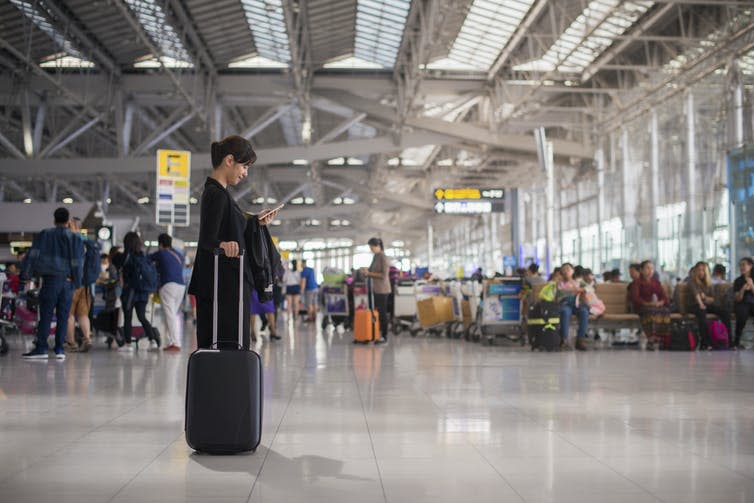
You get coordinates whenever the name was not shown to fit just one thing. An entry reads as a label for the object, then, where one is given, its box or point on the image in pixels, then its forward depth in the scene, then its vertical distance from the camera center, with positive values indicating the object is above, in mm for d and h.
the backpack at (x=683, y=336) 14688 -584
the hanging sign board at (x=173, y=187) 21234 +2376
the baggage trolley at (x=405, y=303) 20750 -119
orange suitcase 16016 -472
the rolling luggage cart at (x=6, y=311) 12602 -217
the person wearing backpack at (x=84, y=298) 12680 +8
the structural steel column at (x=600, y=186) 32188 +3557
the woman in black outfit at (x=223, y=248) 5441 +259
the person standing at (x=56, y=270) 11547 +330
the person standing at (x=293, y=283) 26859 +399
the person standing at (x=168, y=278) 13703 +277
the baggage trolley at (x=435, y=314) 19156 -322
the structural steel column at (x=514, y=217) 25406 +2054
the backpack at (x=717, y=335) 14930 -580
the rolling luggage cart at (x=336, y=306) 21906 -184
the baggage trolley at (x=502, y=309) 15930 -194
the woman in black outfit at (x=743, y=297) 15234 -17
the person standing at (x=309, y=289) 27906 +251
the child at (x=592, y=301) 15180 -67
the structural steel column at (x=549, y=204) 19531 +1855
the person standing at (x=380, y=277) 15719 +321
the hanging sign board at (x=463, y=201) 25125 +2415
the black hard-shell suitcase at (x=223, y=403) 5109 -537
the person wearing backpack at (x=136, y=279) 13906 +268
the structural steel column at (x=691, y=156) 23609 +3333
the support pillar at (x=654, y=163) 26562 +3554
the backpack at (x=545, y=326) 14312 -422
